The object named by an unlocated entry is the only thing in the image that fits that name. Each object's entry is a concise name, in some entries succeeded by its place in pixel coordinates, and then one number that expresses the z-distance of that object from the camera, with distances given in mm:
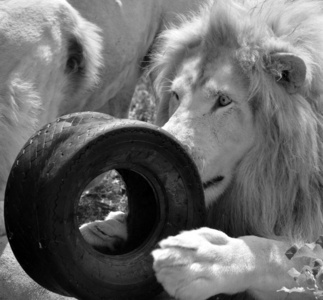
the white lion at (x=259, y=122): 6437
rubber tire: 5703
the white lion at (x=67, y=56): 7770
